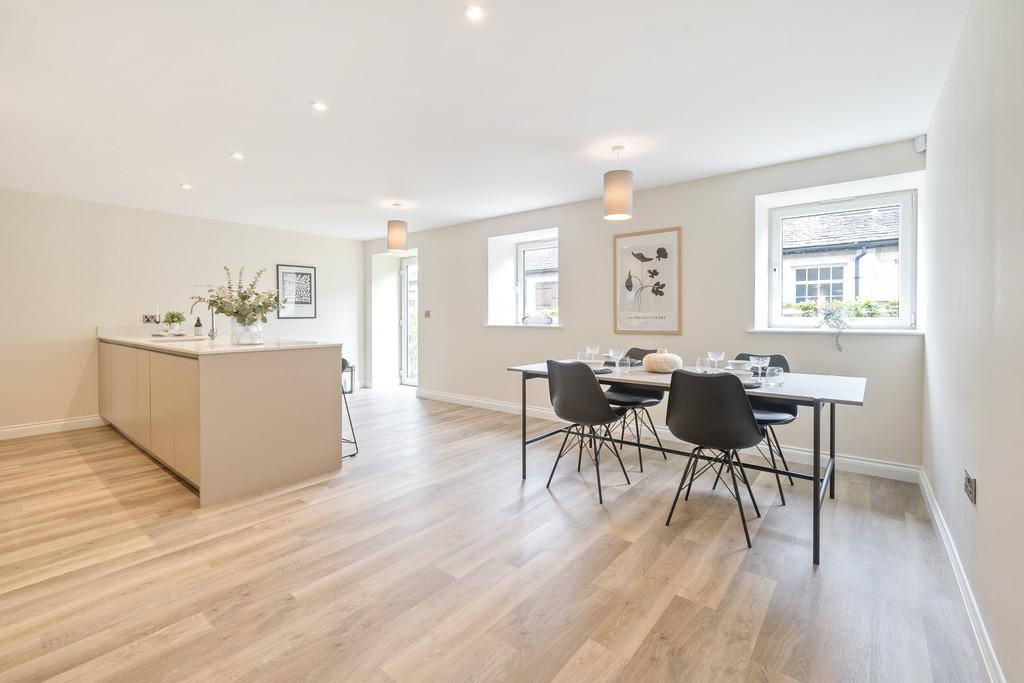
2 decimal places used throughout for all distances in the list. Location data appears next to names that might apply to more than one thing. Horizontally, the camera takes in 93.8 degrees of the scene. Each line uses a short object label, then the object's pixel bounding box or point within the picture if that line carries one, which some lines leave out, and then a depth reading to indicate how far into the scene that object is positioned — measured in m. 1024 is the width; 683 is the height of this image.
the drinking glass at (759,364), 2.72
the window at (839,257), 3.51
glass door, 7.77
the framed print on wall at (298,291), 6.54
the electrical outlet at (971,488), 1.84
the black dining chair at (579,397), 2.96
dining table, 2.16
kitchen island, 2.91
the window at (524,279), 5.72
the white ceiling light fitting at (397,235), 5.01
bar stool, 3.79
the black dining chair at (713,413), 2.34
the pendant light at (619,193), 3.28
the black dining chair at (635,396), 3.34
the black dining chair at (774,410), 2.86
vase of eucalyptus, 3.37
